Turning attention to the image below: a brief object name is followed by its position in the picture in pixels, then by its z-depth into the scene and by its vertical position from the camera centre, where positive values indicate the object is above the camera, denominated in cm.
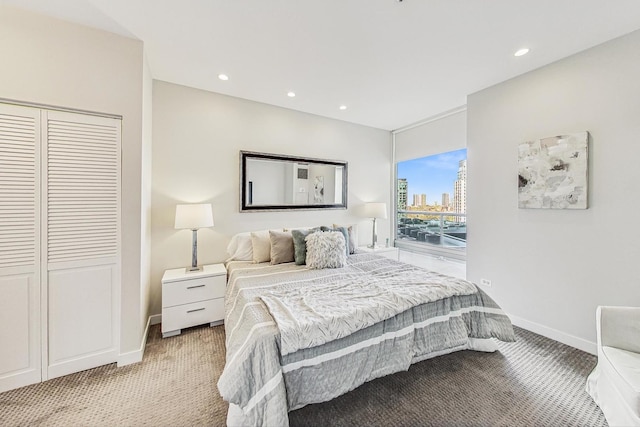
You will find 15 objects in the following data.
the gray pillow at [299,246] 286 -40
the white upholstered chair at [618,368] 136 -90
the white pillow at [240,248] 313 -47
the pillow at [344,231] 324 -25
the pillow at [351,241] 338 -39
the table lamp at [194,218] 266 -9
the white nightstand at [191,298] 251 -92
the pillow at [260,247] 303 -44
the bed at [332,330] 136 -79
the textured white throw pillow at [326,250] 272 -43
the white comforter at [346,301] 148 -66
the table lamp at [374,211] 413 +3
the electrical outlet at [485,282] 303 -84
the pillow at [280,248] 293 -43
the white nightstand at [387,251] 403 -63
